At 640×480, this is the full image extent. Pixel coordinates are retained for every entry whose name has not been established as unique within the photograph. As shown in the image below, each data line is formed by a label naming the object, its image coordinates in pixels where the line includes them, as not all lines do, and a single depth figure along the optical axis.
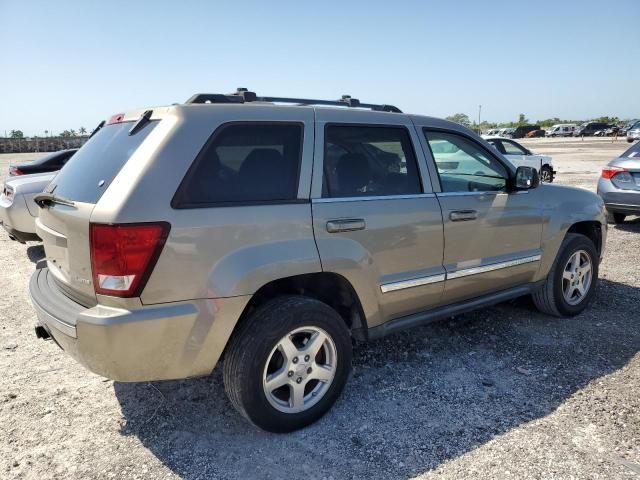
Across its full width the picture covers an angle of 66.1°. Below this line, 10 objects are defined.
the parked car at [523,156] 14.26
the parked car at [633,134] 35.46
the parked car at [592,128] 65.75
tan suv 2.42
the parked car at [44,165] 8.49
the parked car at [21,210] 6.59
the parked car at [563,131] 69.38
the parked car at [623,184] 8.23
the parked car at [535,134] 72.64
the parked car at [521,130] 69.82
